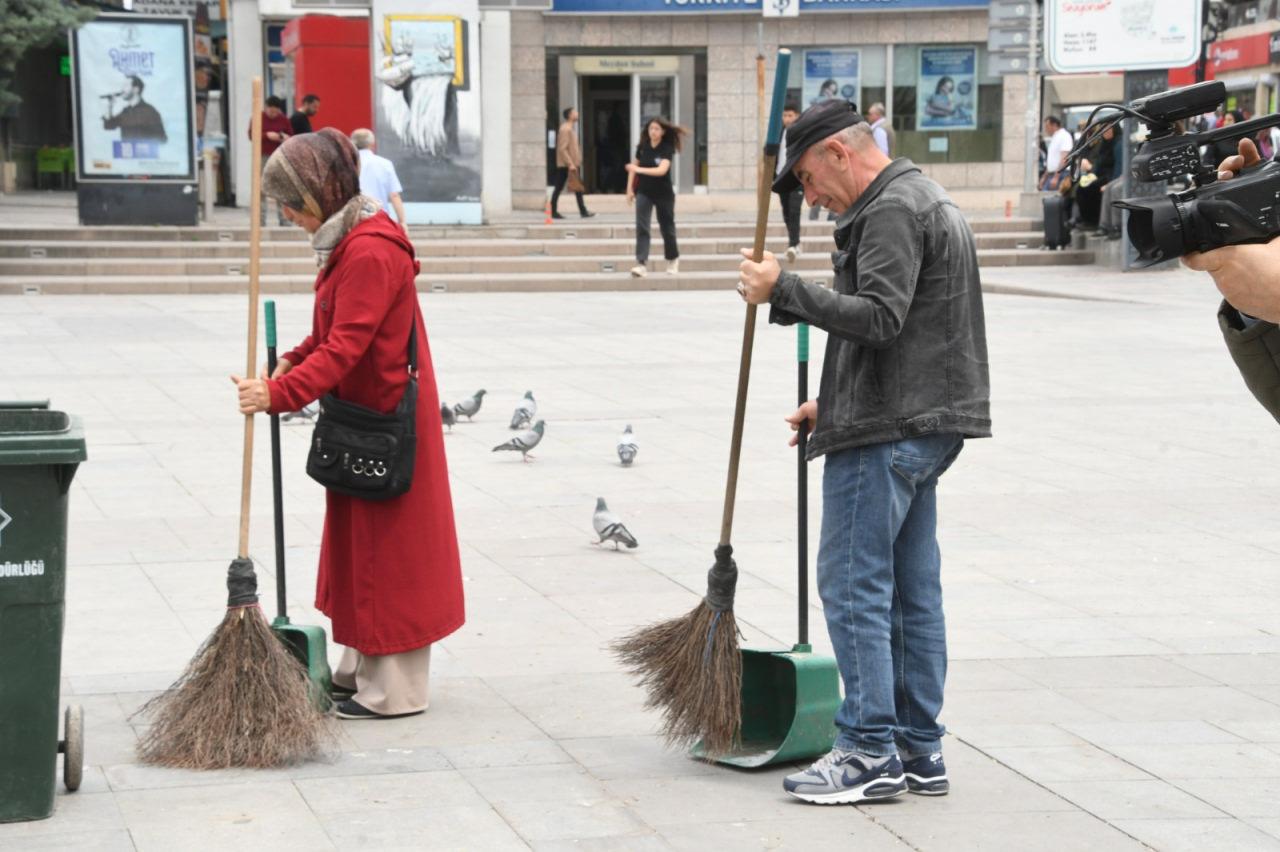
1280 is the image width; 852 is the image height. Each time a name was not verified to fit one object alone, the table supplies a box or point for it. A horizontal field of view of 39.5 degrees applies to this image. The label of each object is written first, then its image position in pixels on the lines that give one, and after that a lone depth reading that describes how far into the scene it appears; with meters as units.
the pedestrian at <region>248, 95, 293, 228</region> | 22.00
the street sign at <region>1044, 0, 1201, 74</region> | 21.14
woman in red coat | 5.09
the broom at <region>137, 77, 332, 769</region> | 4.81
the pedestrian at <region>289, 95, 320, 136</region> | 22.59
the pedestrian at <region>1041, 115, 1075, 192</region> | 25.08
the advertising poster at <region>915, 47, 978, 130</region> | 32.41
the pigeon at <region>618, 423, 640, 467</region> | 9.37
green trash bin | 4.21
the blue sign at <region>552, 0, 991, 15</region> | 31.39
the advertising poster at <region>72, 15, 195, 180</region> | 22.11
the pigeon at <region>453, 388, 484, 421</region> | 10.72
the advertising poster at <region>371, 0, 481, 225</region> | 22.94
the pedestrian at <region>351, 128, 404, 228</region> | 17.14
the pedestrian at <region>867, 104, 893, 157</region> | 21.70
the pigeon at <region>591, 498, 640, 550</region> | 7.32
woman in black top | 19.75
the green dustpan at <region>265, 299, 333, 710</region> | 5.18
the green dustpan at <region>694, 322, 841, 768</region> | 4.79
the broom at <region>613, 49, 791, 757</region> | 4.76
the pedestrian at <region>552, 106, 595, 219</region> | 25.95
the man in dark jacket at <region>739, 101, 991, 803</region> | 4.32
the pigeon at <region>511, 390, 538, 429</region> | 10.19
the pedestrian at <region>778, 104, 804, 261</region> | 20.69
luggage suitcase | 23.56
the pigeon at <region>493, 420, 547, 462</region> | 9.52
